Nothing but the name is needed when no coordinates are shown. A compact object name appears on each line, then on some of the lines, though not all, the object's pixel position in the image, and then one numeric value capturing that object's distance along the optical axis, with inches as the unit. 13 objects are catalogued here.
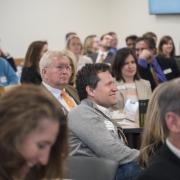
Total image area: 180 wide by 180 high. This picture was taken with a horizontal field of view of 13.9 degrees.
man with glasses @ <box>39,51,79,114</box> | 244.1
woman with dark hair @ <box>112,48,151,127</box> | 298.1
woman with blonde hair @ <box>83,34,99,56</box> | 545.1
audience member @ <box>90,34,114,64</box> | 494.8
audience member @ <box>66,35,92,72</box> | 437.5
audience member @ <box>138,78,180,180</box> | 103.3
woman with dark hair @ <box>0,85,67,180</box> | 81.3
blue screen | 555.9
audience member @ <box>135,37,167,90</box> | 368.0
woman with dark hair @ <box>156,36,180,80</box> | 393.0
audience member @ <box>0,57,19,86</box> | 340.0
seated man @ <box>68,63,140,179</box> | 175.0
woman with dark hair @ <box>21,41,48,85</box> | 321.9
